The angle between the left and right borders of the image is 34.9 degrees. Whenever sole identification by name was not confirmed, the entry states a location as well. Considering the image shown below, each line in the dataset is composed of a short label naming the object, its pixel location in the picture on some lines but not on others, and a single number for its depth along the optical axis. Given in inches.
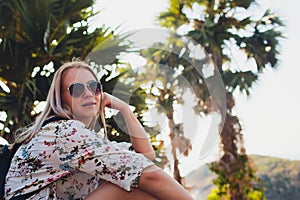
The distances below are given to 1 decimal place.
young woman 56.6
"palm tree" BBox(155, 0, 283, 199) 358.3
